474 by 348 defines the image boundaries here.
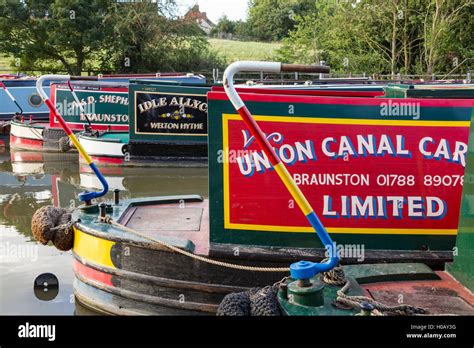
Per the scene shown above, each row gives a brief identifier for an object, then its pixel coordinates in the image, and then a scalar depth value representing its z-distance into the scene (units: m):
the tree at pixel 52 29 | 31.45
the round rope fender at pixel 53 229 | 7.07
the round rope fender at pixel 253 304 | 4.50
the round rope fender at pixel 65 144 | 17.67
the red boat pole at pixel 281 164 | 4.51
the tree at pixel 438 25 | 29.02
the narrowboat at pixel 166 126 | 15.76
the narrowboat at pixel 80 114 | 18.69
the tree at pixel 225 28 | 68.75
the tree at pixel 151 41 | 32.62
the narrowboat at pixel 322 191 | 5.90
